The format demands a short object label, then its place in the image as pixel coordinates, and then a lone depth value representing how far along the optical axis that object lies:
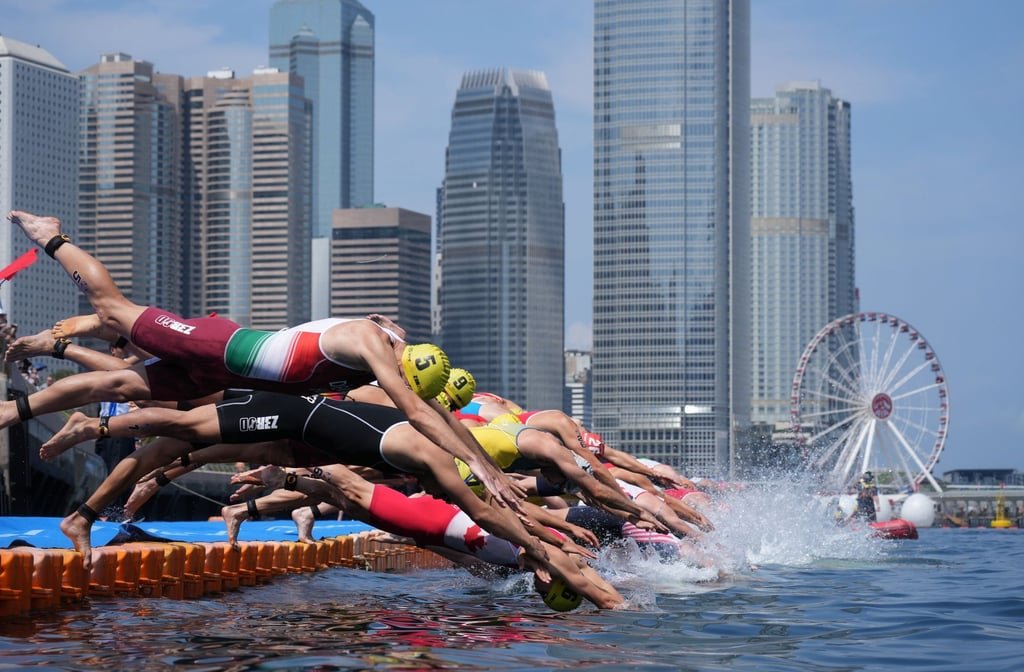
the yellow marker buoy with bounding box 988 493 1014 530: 121.59
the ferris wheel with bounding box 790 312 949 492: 89.19
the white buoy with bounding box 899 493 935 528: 91.62
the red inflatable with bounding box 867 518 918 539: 46.19
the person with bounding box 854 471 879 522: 59.91
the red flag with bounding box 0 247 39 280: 11.95
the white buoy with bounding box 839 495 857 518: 64.51
